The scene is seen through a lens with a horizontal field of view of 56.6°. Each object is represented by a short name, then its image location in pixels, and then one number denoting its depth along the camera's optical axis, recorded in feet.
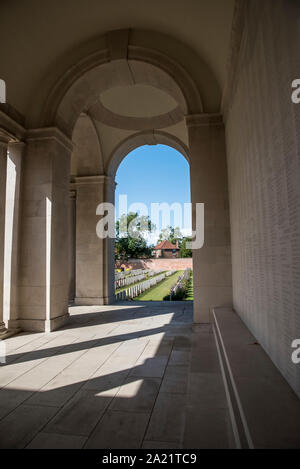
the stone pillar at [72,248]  48.78
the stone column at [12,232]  27.71
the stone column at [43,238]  28.04
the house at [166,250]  292.61
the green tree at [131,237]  157.94
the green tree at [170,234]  326.65
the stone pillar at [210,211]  26.84
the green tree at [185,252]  208.18
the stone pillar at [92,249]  43.75
